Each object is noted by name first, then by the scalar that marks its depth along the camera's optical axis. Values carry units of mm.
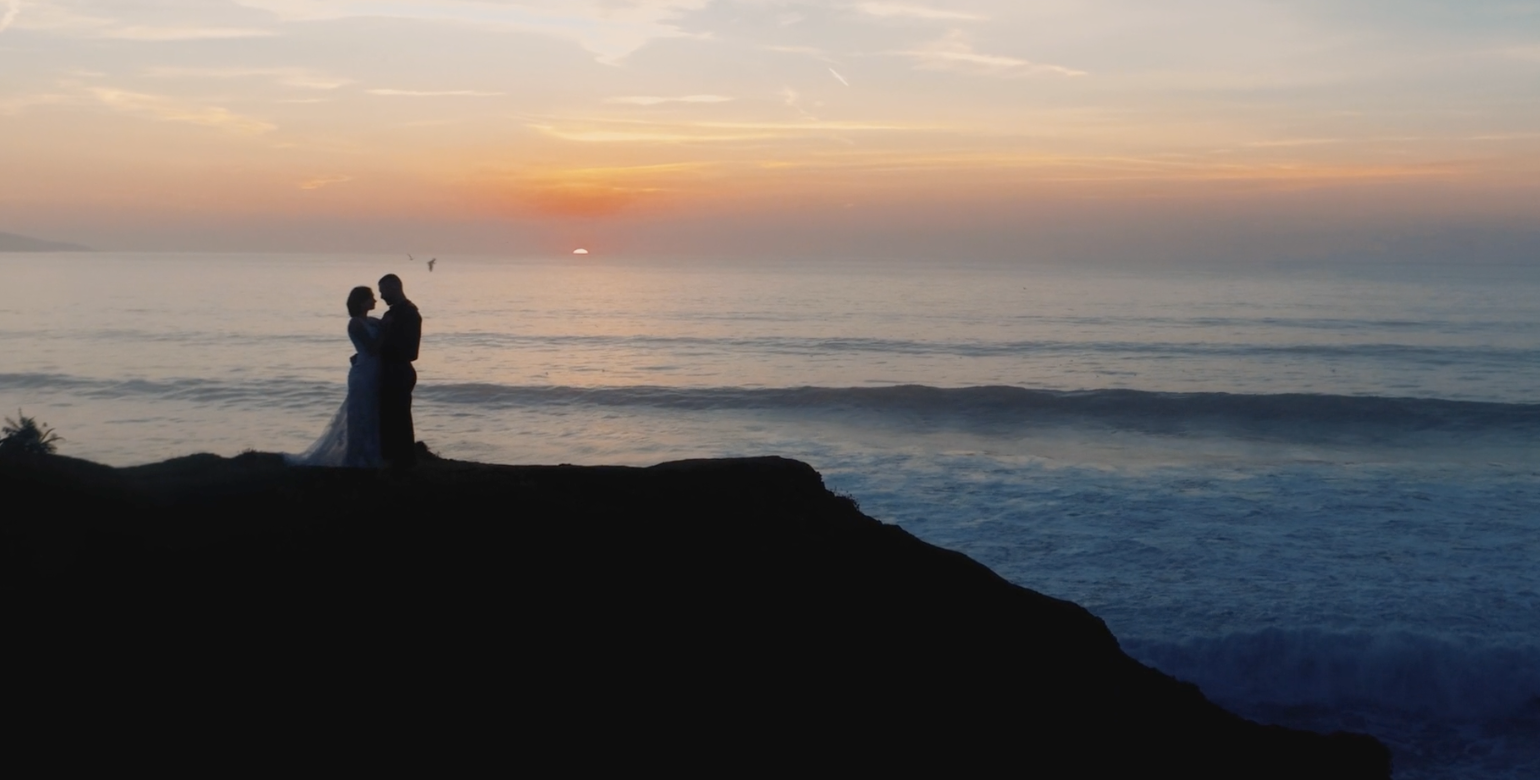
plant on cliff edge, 9876
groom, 9734
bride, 9664
